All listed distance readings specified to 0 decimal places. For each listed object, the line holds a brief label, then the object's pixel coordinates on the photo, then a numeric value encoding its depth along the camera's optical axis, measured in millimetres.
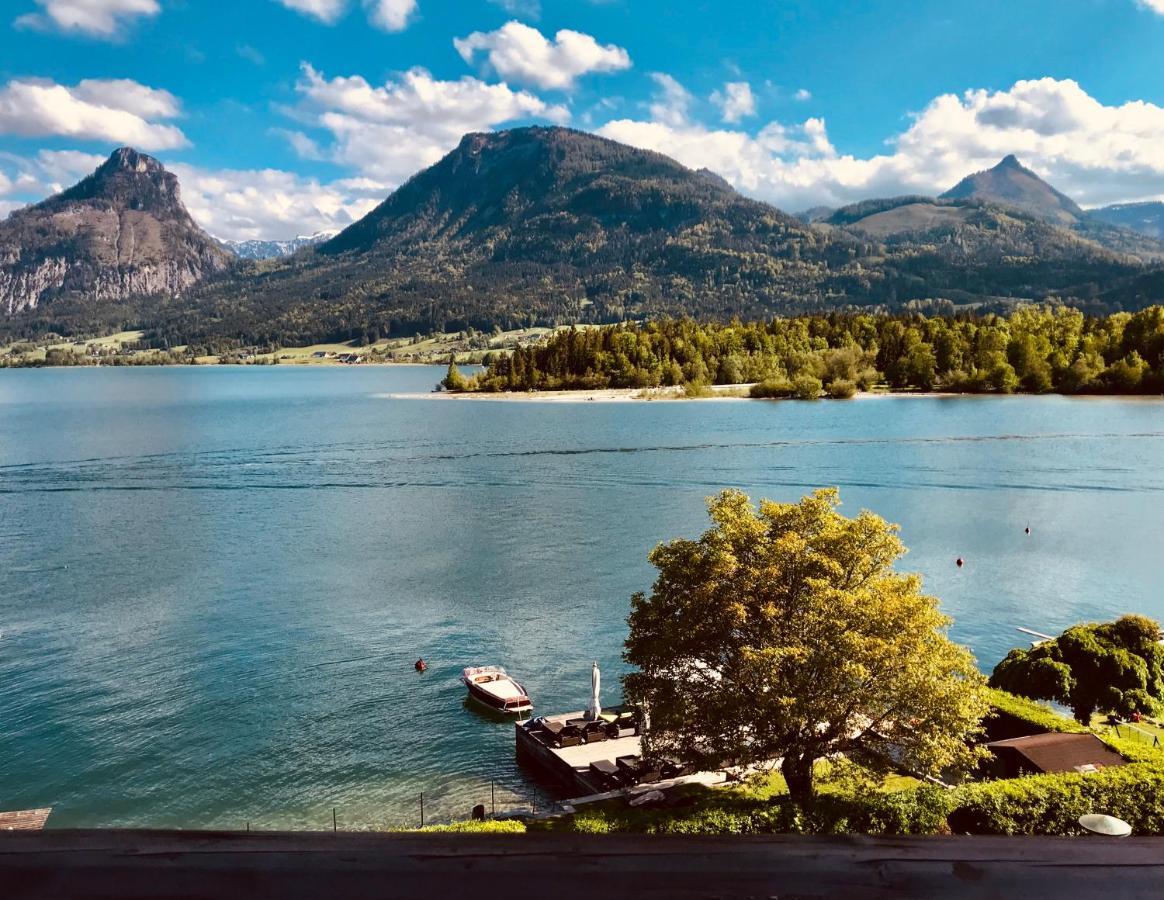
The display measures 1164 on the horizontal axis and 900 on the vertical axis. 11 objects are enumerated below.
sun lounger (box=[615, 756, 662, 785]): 31080
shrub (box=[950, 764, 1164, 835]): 23109
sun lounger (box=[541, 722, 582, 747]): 35188
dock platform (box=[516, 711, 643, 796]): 32688
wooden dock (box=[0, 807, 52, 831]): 28034
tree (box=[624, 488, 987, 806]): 25562
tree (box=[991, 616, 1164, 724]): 35875
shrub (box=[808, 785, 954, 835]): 22125
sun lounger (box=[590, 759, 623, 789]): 31562
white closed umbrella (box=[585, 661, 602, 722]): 36069
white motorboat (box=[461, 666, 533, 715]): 40281
